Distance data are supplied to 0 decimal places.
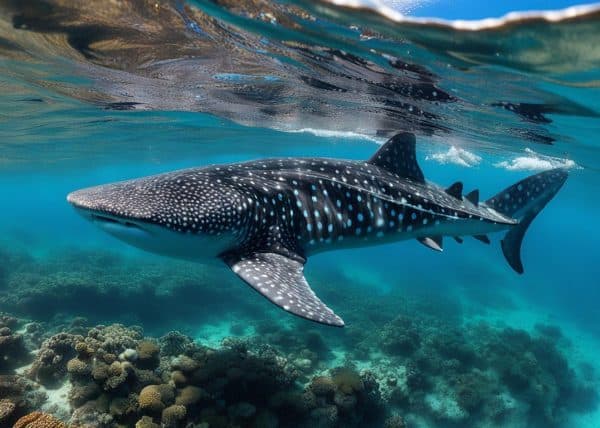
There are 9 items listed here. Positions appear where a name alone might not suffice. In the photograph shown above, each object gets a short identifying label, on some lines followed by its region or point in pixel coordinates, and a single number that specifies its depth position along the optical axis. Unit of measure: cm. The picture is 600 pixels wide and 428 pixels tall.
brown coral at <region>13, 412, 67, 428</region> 524
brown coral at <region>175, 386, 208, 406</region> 647
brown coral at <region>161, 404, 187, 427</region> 607
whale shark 481
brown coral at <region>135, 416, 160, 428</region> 583
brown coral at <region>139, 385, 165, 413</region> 616
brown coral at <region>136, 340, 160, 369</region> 733
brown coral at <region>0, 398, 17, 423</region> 579
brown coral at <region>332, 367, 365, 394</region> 868
